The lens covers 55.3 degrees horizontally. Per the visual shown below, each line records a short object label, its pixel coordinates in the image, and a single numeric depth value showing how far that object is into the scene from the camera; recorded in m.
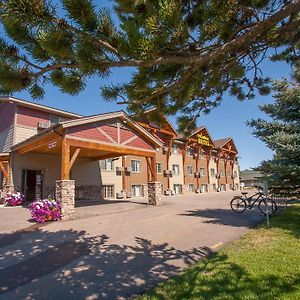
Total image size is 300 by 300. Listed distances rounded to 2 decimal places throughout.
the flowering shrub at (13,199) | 17.44
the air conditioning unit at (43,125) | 20.47
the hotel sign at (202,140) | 38.62
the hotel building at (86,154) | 14.55
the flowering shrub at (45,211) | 11.47
